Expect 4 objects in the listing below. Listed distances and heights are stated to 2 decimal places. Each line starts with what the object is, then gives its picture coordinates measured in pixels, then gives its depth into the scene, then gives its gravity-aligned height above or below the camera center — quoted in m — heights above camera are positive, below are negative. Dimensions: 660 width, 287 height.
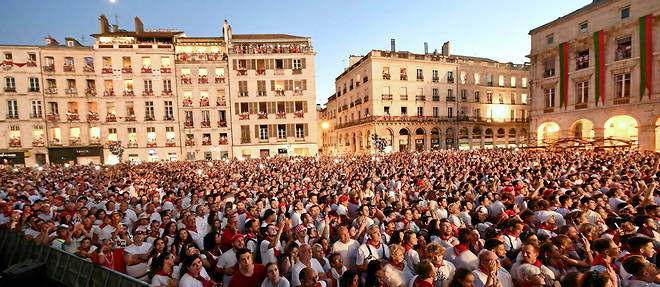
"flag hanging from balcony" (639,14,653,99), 24.19 +6.26
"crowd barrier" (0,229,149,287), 4.55 -2.29
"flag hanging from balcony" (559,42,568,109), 30.04 +5.86
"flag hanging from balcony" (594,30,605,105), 27.08 +6.25
